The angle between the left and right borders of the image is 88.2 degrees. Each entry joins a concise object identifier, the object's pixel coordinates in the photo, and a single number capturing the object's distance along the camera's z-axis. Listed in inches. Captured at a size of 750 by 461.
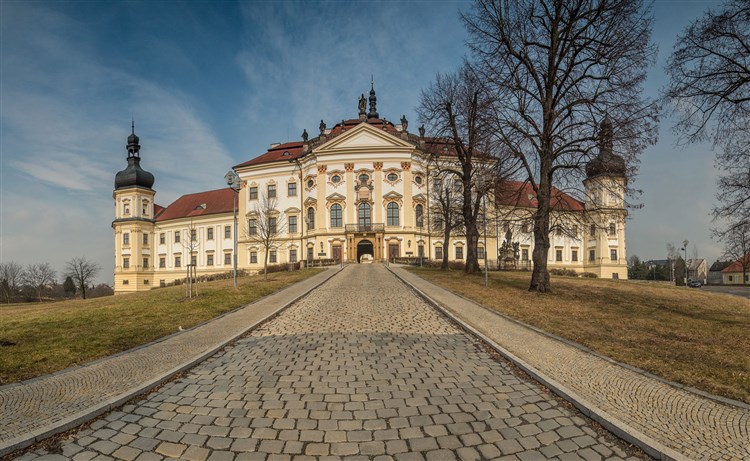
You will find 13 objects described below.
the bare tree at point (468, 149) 736.8
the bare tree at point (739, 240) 441.4
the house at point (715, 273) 3659.5
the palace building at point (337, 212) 1907.0
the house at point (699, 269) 3865.7
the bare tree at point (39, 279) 2605.8
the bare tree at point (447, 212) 1113.4
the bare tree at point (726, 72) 398.0
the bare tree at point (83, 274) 2135.2
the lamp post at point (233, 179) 722.8
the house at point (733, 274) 2892.0
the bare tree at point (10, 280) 2056.3
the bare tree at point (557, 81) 550.3
